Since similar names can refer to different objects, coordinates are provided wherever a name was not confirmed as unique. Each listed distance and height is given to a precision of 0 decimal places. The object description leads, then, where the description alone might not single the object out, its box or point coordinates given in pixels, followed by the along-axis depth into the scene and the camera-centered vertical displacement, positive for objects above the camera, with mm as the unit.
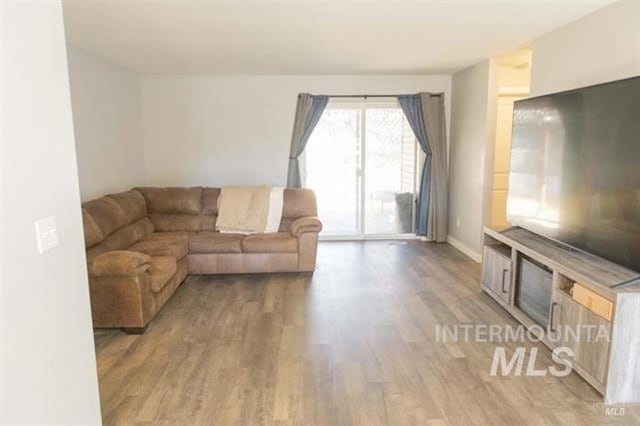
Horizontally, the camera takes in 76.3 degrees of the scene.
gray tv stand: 2152 -890
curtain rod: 5672 +864
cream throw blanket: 4621 -586
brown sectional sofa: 3016 -828
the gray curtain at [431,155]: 5660 +42
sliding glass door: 5812 -153
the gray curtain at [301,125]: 5590 +461
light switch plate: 1433 -266
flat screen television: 2256 -67
